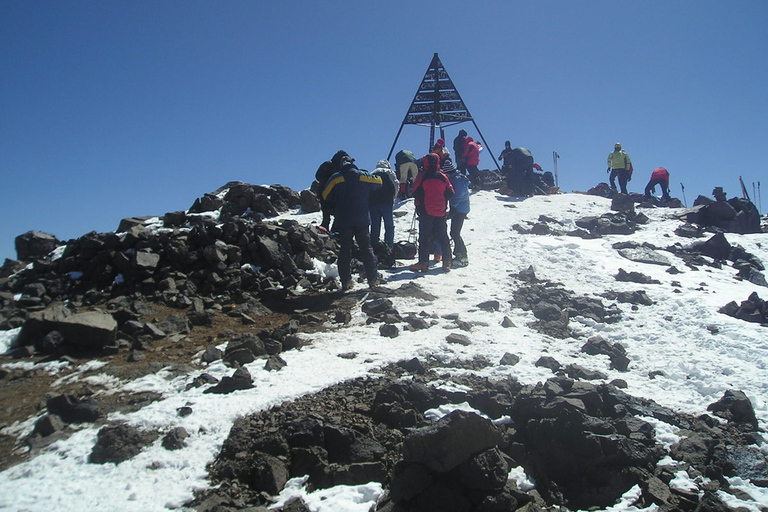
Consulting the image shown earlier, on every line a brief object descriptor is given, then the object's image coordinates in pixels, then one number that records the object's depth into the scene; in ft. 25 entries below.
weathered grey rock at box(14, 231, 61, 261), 35.88
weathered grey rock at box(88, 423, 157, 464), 12.16
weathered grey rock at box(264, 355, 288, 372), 16.99
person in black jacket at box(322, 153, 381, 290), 26.94
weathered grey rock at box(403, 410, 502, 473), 11.07
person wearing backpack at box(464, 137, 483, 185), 63.26
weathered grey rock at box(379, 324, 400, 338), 20.71
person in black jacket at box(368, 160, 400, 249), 34.35
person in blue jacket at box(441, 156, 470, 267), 35.91
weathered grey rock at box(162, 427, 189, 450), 12.59
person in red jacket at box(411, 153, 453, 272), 33.06
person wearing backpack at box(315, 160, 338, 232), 28.76
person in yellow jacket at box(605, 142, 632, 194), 67.92
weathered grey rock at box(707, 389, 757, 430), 14.67
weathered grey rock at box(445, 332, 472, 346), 19.92
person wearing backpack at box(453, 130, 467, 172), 63.77
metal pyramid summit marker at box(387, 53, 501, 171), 87.66
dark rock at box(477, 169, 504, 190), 73.46
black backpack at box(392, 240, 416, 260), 37.93
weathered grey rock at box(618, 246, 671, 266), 36.88
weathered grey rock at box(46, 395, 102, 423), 13.75
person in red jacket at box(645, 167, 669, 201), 66.59
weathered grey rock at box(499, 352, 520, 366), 18.16
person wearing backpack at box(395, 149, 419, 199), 58.23
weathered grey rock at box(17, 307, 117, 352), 18.60
